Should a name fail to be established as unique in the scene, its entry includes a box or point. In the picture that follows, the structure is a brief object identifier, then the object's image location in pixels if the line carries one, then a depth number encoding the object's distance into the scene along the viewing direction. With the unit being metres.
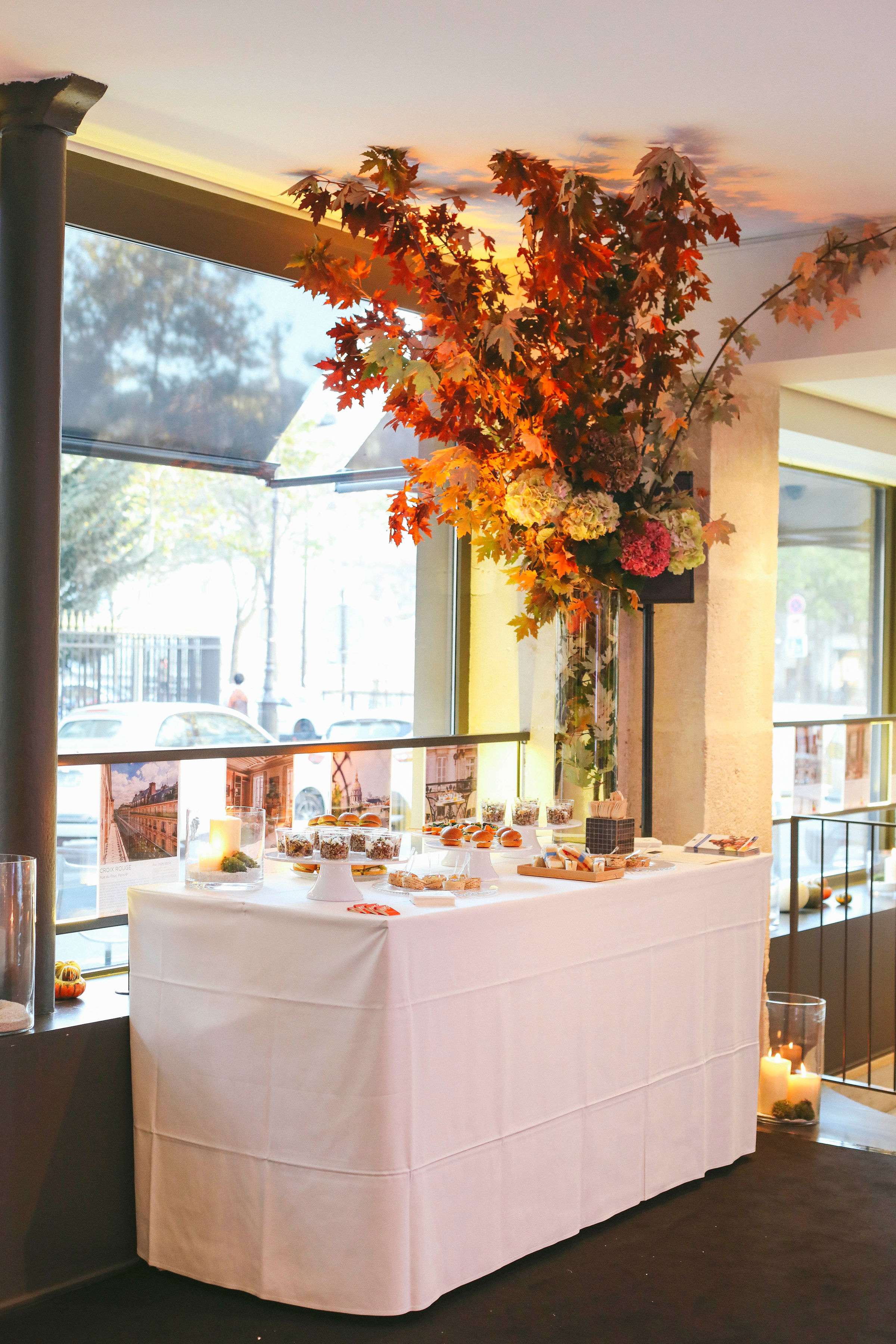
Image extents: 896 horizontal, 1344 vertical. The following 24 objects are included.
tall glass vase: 3.84
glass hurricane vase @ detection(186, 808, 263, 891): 2.98
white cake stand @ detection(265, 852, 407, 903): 2.88
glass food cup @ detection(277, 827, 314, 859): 3.12
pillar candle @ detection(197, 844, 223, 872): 3.00
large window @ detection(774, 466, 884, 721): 6.97
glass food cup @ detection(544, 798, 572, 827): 3.76
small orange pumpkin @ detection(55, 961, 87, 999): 3.25
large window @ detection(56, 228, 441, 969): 3.61
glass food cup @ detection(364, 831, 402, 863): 3.22
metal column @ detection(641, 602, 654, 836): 4.37
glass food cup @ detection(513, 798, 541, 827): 3.73
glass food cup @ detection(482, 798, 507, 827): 3.76
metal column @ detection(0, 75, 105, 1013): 3.10
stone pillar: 4.71
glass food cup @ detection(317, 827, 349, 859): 3.07
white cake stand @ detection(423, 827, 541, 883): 3.18
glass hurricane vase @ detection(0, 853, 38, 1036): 2.89
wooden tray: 3.27
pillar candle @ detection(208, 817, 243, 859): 3.02
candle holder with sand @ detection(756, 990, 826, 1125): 4.18
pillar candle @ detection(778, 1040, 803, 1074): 4.22
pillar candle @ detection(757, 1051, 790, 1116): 4.21
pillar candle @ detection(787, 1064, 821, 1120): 4.19
